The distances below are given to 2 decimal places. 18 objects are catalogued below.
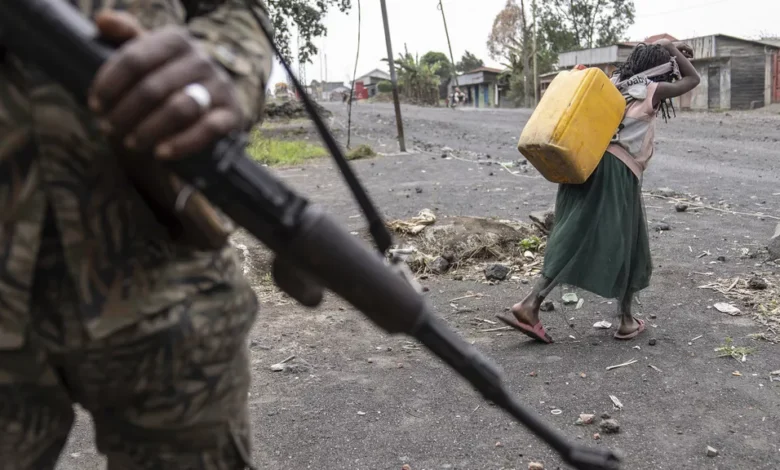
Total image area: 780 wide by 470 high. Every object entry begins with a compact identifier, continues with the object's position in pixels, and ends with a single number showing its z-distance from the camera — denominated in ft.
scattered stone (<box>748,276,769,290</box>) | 15.30
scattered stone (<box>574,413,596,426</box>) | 10.52
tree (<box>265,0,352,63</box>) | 60.08
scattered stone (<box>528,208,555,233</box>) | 19.49
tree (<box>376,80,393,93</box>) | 187.12
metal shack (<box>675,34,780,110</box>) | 79.36
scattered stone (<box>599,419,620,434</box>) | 10.17
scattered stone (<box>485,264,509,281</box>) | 17.33
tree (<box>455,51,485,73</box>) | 245.86
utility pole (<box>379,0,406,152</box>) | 43.94
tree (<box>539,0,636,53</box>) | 157.07
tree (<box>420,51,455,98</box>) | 198.52
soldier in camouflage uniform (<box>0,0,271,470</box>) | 3.31
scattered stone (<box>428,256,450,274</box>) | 18.12
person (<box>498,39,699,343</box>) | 13.32
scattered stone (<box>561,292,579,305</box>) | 15.80
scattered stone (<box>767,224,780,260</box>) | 17.13
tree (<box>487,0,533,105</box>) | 149.87
